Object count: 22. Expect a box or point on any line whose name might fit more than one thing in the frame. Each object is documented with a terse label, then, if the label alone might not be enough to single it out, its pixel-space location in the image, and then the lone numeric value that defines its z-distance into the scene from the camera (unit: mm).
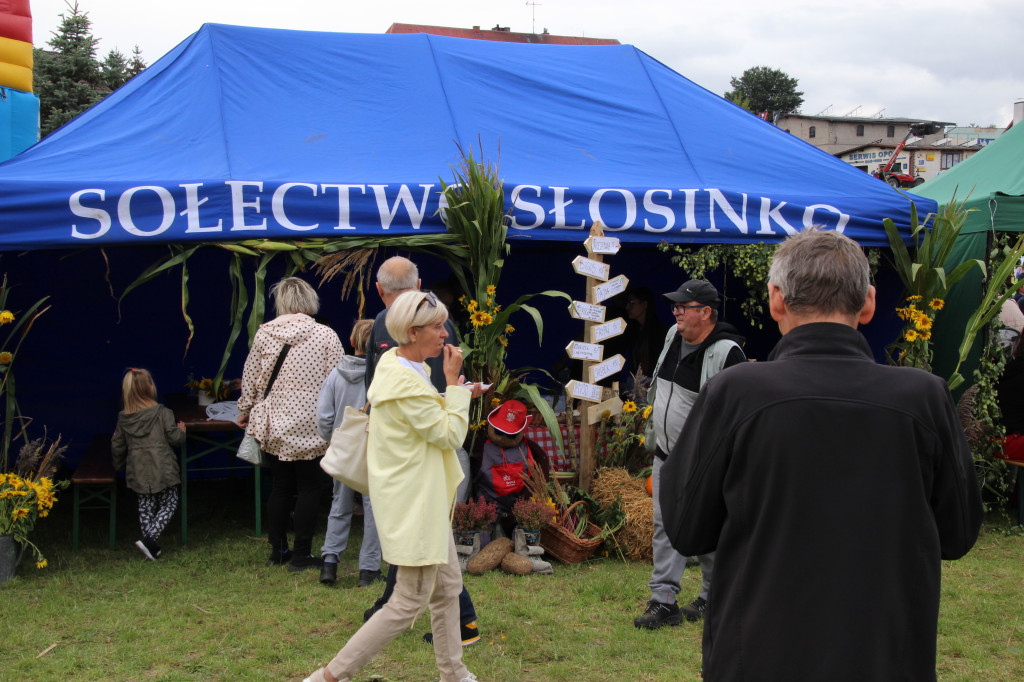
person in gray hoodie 4633
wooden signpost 5520
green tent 6488
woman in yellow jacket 3025
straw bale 5262
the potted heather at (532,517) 5121
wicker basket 5164
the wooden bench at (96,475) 5293
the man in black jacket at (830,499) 1586
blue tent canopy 5086
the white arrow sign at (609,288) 5566
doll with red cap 5309
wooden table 5621
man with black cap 3994
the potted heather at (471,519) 5098
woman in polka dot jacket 4770
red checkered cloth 6016
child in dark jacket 5211
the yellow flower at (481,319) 5451
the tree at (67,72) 17219
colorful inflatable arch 6445
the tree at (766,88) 64938
